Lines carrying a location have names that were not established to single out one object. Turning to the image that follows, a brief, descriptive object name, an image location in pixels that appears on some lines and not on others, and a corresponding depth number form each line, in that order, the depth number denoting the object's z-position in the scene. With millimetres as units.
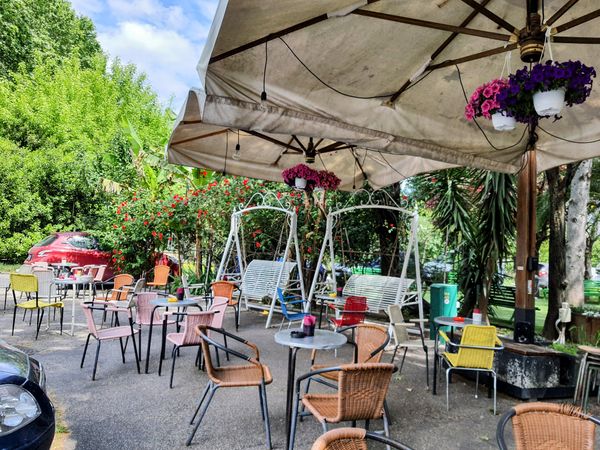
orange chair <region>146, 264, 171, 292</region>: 10188
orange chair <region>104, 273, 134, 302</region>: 7598
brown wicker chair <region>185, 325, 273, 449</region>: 3238
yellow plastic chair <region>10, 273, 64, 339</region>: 6345
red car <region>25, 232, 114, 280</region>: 11297
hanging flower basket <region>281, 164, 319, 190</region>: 6730
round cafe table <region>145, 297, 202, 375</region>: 4949
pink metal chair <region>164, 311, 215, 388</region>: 4484
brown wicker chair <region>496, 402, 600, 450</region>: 1989
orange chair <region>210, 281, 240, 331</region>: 7172
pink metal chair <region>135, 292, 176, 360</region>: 5285
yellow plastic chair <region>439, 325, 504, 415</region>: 4102
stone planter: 4387
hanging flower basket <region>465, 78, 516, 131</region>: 3148
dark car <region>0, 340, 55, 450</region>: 2217
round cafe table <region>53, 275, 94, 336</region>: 6781
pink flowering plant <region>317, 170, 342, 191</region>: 6918
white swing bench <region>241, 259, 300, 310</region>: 8227
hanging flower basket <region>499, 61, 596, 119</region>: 2850
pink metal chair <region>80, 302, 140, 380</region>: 4617
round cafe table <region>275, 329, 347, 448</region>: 3262
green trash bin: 6914
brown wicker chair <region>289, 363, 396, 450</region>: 2639
